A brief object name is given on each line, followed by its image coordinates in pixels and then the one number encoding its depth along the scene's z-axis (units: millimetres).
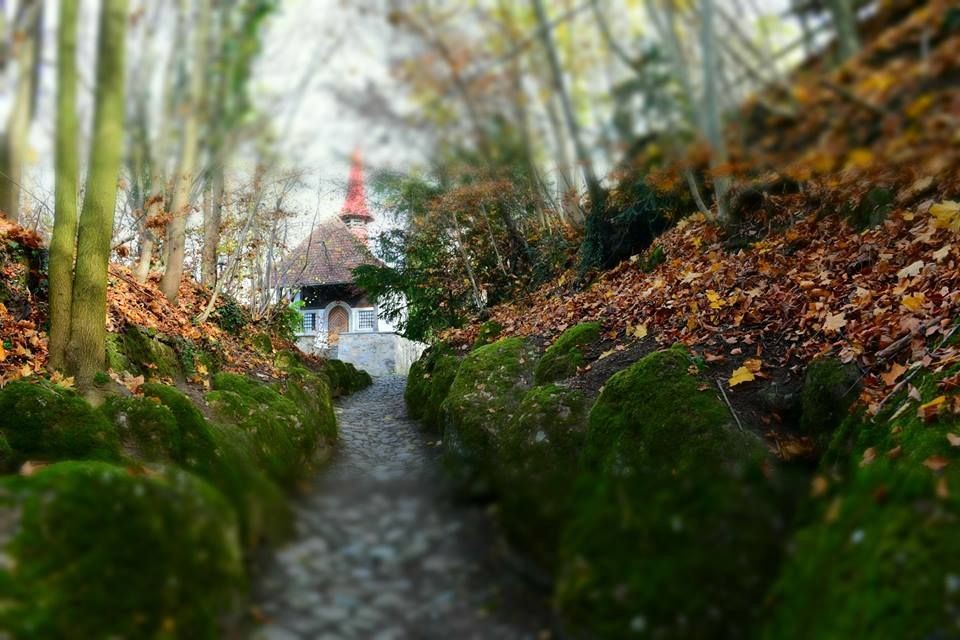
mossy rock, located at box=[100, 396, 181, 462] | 2893
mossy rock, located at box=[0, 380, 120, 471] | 2996
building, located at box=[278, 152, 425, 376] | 11088
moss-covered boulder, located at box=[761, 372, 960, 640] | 1097
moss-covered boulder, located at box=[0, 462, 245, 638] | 1043
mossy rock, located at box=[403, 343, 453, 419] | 9482
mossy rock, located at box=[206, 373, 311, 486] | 2093
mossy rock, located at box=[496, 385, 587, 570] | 1176
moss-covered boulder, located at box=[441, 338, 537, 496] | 4566
